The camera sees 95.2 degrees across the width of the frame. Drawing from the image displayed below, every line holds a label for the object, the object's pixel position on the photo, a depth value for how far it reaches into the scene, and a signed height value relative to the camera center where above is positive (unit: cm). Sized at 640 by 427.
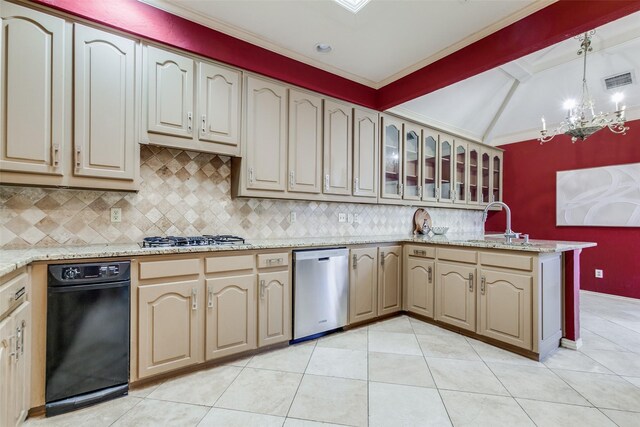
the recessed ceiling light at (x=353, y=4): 215 +157
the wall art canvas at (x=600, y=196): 388 +29
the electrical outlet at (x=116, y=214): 224 +0
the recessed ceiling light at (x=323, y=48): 266 +155
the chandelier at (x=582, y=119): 295 +102
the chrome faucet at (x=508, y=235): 273 -18
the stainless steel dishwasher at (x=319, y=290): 253 -68
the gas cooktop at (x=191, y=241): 204 -19
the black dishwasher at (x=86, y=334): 163 -70
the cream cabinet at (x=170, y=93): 215 +92
